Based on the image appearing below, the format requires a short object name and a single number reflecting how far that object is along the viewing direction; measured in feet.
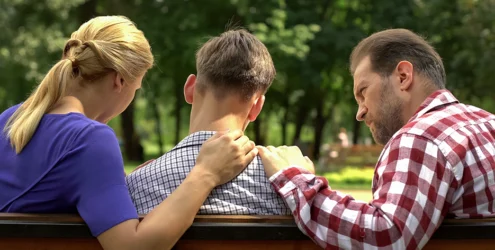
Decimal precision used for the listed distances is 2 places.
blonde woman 7.45
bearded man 7.40
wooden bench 7.45
